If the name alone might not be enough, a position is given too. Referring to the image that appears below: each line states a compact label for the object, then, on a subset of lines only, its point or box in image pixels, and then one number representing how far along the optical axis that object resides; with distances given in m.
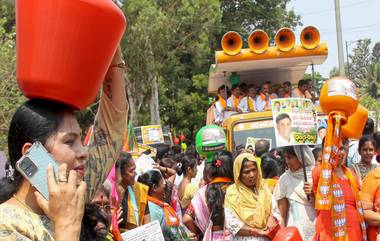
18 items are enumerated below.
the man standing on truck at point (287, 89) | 10.39
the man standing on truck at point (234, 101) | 10.00
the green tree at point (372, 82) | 58.21
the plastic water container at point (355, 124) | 5.27
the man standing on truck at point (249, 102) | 9.96
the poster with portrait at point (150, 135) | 10.48
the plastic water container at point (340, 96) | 4.84
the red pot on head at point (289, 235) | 4.45
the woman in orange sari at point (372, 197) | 4.67
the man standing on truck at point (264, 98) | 9.97
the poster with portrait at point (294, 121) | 5.53
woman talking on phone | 1.79
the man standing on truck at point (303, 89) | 10.16
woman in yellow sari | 5.07
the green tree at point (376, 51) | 80.59
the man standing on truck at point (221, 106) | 10.16
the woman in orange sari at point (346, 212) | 4.70
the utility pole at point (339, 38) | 14.80
